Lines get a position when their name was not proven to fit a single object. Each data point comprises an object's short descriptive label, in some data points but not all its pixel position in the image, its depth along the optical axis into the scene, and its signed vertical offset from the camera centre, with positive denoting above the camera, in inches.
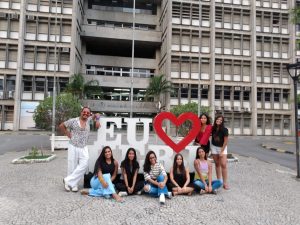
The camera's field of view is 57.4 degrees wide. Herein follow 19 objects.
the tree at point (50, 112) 625.9 +20.8
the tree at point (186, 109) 730.7 +43.0
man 258.7 -25.4
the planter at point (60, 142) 618.8 -47.7
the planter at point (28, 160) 422.2 -62.9
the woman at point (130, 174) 248.2 -48.3
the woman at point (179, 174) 255.3 -48.0
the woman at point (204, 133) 281.1 -9.9
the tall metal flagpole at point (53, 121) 581.6 -1.5
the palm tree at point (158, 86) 1296.8 +172.7
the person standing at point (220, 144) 279.6 -21.5
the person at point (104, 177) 239.1 -49.2
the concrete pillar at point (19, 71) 1243.2 +225.5
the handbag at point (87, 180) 269.6 -57.7
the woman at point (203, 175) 257.6 -50.3
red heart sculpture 281.3 -4.7
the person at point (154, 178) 238.7 -49.5
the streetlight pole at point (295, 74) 349.7 +68.3
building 1279.5 +337.9
